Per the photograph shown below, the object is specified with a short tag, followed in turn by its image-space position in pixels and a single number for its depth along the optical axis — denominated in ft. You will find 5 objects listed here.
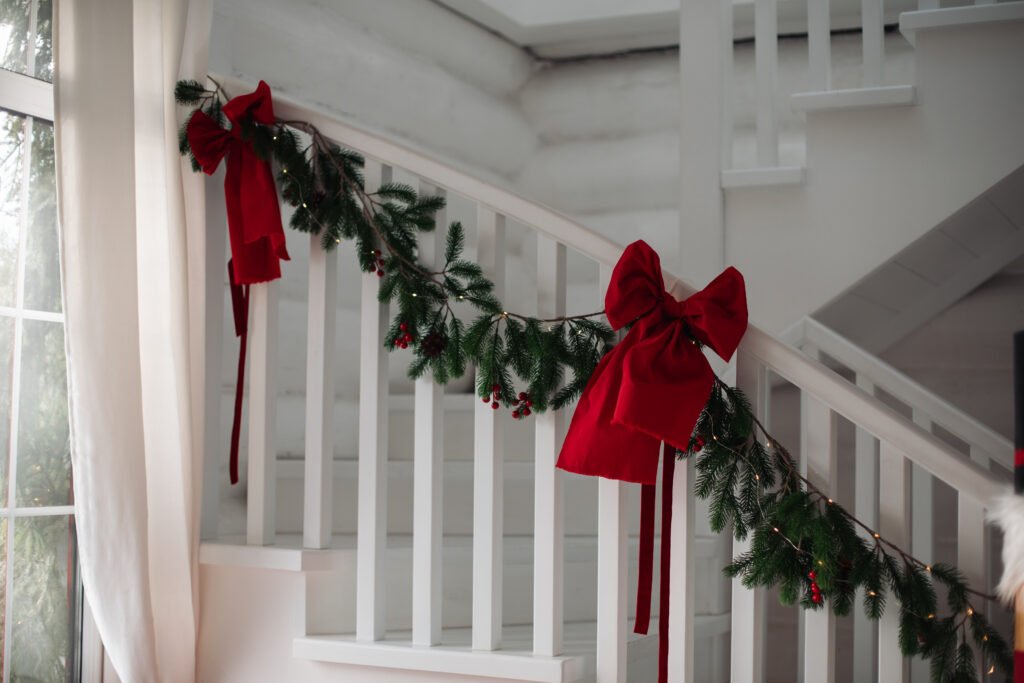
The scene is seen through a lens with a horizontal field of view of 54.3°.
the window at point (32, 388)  6.27
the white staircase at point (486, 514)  5.51
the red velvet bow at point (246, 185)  6.33
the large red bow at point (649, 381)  5.14
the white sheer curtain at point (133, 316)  5.97
